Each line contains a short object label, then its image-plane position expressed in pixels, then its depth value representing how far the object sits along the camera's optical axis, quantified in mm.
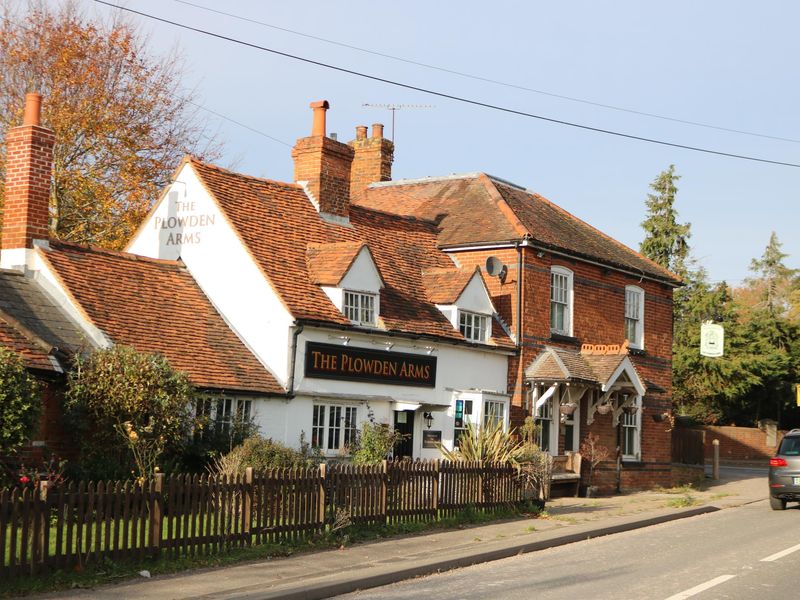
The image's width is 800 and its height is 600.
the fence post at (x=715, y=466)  32041
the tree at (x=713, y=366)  43062
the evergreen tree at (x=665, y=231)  52938
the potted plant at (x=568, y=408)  24438
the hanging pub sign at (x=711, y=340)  33647
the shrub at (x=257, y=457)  15562
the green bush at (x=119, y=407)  15312
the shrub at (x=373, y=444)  19438
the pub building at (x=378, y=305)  19000
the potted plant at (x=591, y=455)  25295
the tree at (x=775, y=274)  65250
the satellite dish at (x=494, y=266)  24656
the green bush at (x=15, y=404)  13297
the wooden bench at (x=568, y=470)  24188
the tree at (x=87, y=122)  28719
